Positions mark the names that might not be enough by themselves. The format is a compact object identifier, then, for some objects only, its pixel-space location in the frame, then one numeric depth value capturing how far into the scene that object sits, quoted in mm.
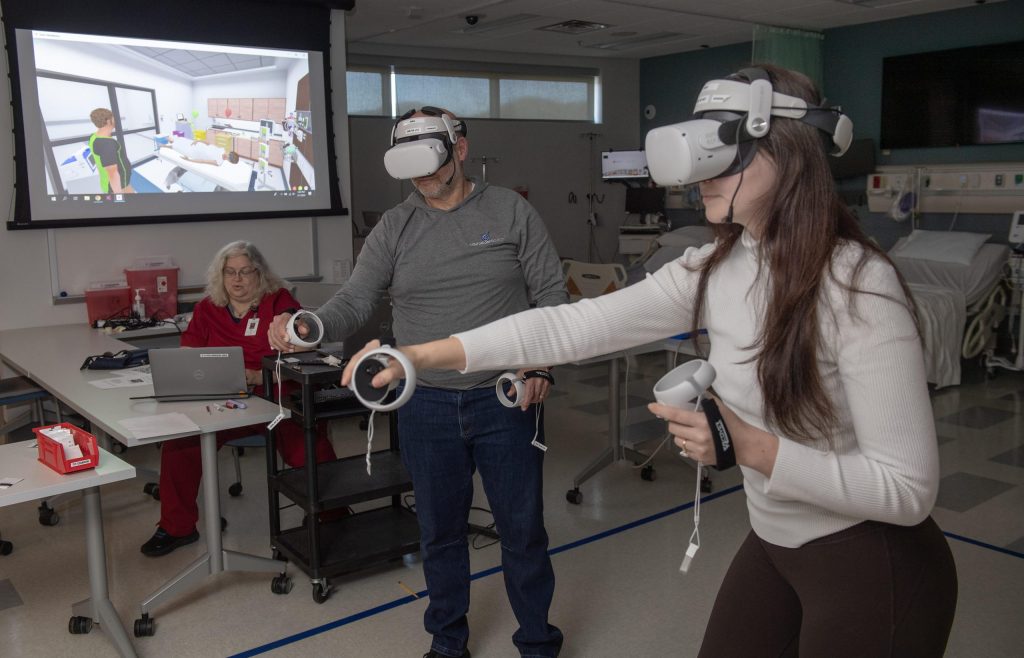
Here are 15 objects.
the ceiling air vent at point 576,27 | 8172
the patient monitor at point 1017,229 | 6492
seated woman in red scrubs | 3672
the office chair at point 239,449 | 3707
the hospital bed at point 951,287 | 6074
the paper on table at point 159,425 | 2827
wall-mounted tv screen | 7148
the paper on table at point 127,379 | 3553
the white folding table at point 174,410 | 2959
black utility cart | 3111
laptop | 3254
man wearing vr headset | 2436
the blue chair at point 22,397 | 4242
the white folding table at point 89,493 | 2383
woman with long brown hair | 1165
